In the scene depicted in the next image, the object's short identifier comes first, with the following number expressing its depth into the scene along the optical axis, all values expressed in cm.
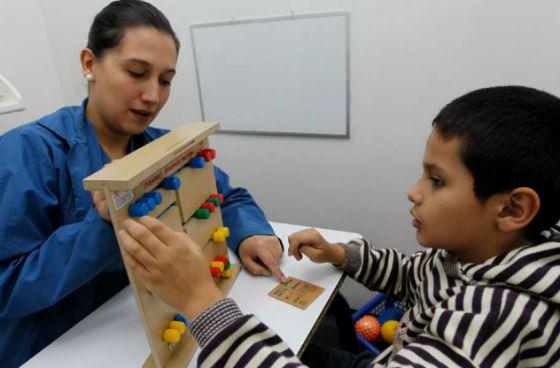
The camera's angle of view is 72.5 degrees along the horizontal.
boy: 55
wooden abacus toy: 59
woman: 71
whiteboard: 158
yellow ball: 129
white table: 74
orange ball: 132
